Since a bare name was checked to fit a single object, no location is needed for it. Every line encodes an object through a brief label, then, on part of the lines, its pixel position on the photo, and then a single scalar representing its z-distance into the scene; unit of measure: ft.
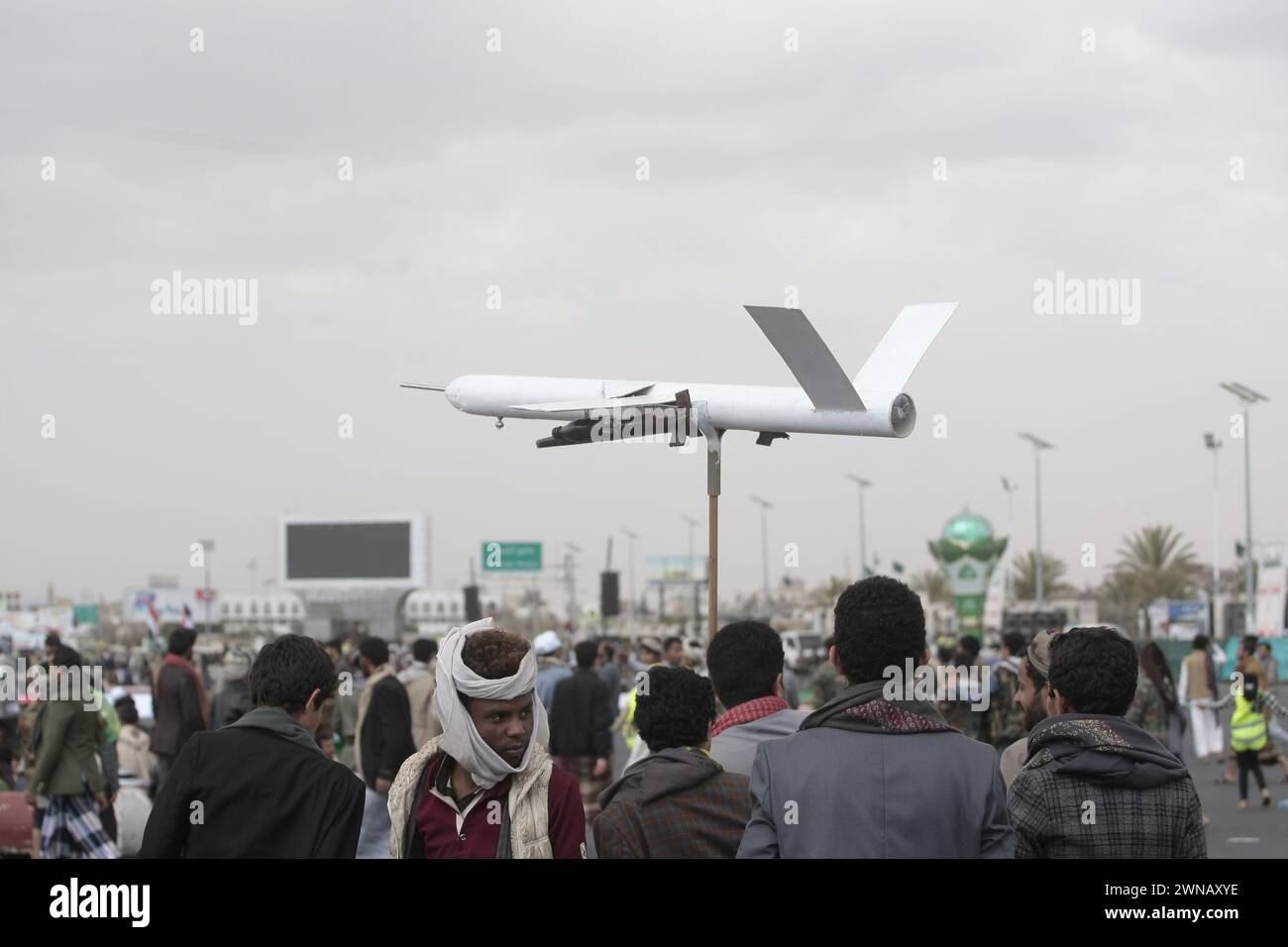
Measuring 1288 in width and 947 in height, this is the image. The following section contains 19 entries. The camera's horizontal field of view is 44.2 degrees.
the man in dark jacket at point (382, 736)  36.52
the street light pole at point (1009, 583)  264.52
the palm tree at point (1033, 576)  288.51
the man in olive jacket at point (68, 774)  35.63
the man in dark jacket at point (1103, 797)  13.48
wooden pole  20.52
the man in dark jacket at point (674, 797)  15.08
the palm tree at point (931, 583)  332.92
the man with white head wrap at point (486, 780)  14.55
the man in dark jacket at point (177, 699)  44.70
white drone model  24.72
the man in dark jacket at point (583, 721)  44.65
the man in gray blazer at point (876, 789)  12.75
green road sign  192.68
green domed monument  258.16
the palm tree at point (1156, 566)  249.34
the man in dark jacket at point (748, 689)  18.69
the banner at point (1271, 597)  130.82
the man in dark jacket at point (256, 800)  15.37
